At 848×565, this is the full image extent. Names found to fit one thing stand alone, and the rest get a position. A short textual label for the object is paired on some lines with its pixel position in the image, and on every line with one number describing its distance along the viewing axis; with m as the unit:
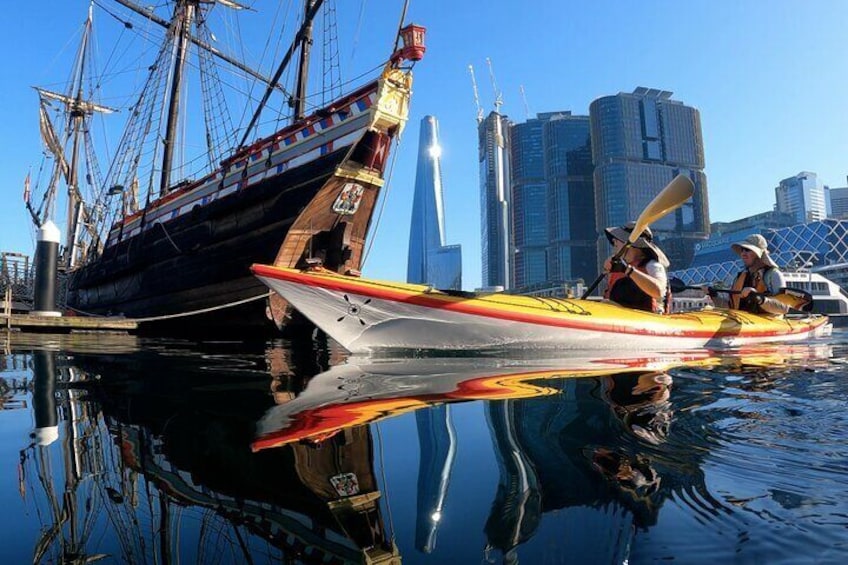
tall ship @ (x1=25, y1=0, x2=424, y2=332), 12.52
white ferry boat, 32.16
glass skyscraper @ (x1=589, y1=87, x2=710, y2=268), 115.69
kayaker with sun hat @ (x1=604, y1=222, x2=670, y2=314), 8.10
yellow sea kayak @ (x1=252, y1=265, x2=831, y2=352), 6.52
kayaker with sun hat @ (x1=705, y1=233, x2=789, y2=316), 10.72
